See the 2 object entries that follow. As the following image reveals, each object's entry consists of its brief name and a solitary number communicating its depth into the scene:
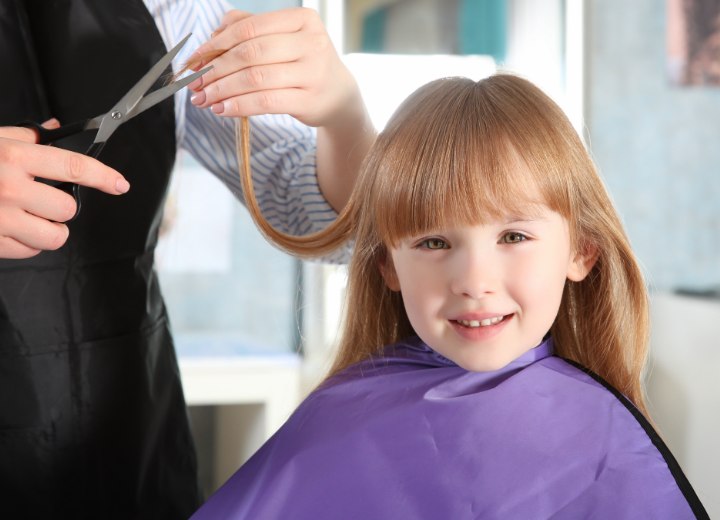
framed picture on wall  3.51
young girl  0.92
